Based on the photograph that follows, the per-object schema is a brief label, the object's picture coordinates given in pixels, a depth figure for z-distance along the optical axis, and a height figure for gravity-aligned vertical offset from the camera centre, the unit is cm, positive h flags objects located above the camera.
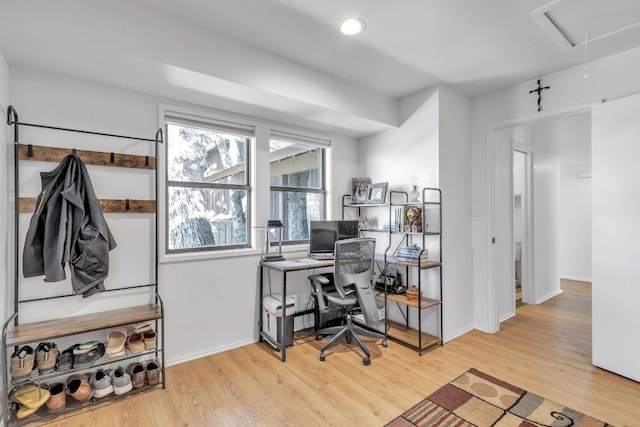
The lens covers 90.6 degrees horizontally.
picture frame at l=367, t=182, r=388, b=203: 356 +25
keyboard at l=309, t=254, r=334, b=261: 334 -46
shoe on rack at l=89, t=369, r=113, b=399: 218 -119
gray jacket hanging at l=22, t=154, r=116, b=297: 207 -12
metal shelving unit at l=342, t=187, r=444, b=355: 304 -47
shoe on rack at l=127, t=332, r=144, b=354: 234 -95
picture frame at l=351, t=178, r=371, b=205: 380 +30
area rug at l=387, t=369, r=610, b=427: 195 -129
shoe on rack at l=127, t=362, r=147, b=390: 231 -118
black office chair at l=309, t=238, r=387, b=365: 279 -65
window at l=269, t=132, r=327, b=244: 352 +36
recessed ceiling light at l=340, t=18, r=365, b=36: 215 +131
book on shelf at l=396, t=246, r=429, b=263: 305 -40
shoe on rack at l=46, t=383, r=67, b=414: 205 -121
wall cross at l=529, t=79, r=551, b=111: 299 +115
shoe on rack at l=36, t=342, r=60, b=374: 205 -93
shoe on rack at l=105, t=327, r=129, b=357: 226 -93
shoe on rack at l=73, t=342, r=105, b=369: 214 -98
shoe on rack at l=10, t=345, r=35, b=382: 195 -93
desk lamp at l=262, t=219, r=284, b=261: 319 -26
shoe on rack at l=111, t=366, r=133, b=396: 222 -119
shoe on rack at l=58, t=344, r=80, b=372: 210 -98
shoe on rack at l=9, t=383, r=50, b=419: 195 -115
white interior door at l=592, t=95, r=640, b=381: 241 -18
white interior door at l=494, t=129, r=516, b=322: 361 -16
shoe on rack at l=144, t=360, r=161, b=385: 234 -117
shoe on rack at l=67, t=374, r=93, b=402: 212 -118
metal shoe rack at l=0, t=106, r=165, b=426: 197 -73
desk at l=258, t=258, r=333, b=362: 279 -49
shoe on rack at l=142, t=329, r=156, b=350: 239 -94
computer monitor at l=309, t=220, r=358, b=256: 342 -22
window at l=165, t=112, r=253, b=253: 287 +29
